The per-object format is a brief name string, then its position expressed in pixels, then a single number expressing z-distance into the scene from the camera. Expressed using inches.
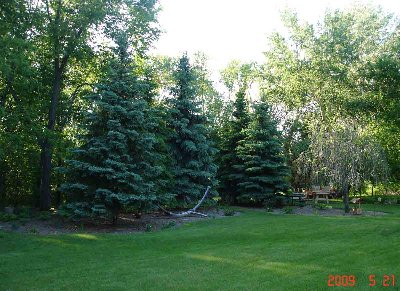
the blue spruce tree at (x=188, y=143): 709.3
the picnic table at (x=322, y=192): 984.6
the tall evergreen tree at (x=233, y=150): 871.7
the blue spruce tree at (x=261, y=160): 804.6
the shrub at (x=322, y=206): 760.5
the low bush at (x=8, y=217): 538.2
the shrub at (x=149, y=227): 491.8
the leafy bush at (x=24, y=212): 567.1
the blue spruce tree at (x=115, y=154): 500.1
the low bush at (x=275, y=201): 804.0
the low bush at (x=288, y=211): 684.1
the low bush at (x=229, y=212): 651.5
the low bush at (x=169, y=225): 516.0
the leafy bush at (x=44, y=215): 554.0
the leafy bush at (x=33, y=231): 462.0
